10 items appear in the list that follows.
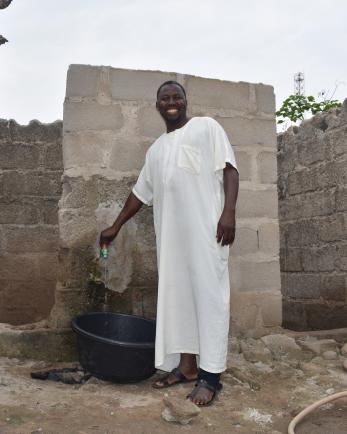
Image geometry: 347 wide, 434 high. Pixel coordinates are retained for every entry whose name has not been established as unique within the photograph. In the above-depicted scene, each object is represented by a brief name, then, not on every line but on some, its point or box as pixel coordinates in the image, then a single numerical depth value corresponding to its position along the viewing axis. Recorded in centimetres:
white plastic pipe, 223
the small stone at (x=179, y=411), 230
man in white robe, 269
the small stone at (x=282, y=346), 344
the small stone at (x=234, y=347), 338
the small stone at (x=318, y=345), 347
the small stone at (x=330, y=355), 339
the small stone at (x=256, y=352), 328
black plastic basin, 271
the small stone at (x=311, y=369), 312
